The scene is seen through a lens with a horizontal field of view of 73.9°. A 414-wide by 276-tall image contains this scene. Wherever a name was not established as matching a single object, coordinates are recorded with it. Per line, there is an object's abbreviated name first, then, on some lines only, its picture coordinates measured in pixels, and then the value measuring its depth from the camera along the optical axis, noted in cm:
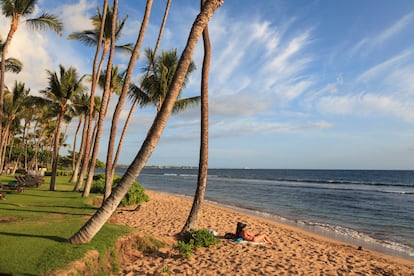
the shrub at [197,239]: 782
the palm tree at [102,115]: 1127
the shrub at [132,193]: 1571
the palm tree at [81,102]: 2379
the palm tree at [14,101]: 2535
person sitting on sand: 911
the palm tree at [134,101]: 1097
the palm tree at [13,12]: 1224
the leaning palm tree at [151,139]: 526
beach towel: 889
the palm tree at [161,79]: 1541
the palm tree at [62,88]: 1625
